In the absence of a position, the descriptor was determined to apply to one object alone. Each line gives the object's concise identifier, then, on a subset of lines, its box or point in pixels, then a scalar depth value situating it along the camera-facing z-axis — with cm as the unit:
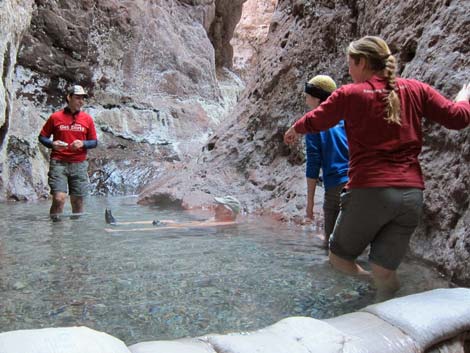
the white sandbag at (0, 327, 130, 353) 161
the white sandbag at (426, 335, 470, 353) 219
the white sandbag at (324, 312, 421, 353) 203
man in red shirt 665
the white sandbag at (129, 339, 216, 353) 181
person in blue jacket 383
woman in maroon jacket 276
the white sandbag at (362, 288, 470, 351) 215
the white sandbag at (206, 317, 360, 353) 190
